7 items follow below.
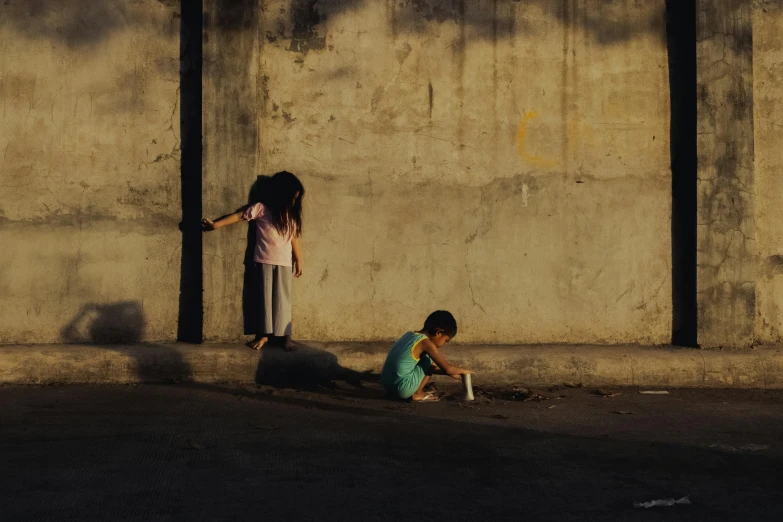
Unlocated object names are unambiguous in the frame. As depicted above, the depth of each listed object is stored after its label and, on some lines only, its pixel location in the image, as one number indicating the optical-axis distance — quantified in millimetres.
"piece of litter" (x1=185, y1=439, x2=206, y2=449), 5586
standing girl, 7855
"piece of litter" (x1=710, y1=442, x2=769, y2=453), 5840
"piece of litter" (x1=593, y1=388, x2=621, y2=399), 7562
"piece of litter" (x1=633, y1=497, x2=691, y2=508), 4648
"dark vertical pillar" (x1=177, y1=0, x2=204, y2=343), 8062
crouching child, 7098
